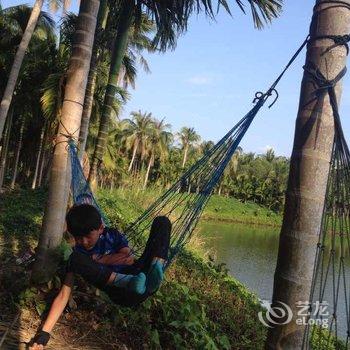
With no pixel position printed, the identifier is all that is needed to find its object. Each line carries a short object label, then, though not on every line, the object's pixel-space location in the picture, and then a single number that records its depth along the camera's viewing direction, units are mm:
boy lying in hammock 2314
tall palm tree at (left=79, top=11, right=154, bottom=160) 7786
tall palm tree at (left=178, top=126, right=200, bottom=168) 46781
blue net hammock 2553
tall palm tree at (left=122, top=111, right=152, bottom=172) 40094
